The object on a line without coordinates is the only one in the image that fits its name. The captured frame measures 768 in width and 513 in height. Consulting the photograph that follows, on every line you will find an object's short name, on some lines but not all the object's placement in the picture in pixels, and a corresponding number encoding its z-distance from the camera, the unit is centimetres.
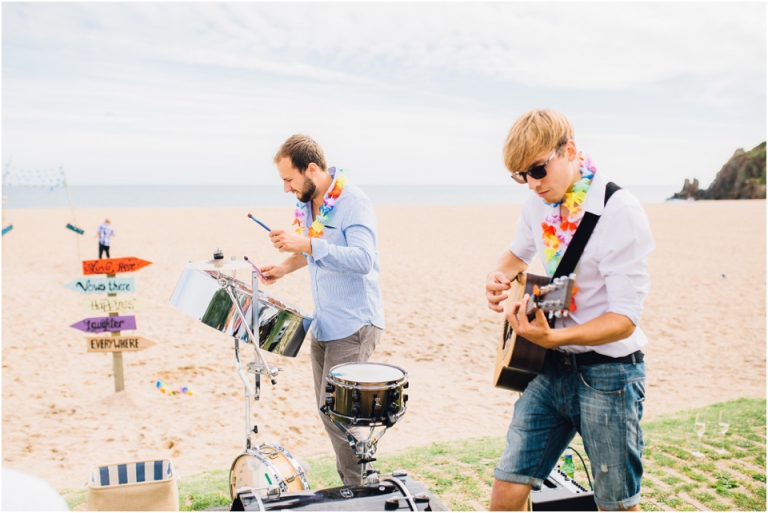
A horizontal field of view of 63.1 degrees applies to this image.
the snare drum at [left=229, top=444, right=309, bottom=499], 289
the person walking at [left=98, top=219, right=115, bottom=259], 1338
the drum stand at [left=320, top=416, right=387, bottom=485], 256
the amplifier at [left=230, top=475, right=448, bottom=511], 231
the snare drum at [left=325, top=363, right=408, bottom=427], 248
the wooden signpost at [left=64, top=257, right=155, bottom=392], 556
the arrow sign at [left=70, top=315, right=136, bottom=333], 560
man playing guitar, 192
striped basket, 309
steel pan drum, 287
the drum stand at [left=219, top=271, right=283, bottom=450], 286
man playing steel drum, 302
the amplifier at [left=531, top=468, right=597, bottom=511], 286
